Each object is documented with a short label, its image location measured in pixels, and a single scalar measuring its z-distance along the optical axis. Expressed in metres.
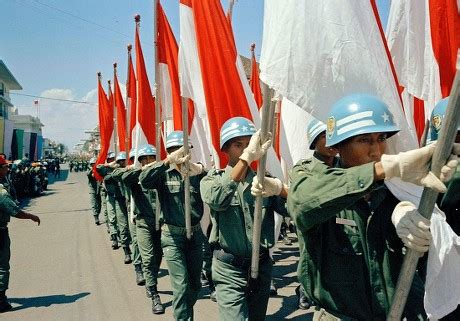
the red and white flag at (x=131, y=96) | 8.12
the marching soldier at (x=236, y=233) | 3.53
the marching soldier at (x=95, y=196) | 13.99
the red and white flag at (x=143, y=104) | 6.91
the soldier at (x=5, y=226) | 5.97
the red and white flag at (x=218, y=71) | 4.24
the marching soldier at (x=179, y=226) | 4.62
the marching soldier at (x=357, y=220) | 1.75
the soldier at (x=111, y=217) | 10.12
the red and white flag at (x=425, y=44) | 3.11
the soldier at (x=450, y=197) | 2.29
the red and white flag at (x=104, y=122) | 10.77
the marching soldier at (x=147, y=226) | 5.99
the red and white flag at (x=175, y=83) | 5.74
